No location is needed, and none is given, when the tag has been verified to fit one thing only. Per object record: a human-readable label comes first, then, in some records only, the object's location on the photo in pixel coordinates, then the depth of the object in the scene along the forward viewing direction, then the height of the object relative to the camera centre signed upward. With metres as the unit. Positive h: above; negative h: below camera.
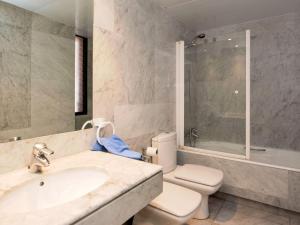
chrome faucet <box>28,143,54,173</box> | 1.04 -0.25
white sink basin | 0.85 -0.39
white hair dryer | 1.50 -0.09
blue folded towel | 1.41 -0.26
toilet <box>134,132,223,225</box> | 1.36 -0.66
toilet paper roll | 1.88 -0.38
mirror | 1.07 +0.28
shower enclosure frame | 2.64 +0.19
